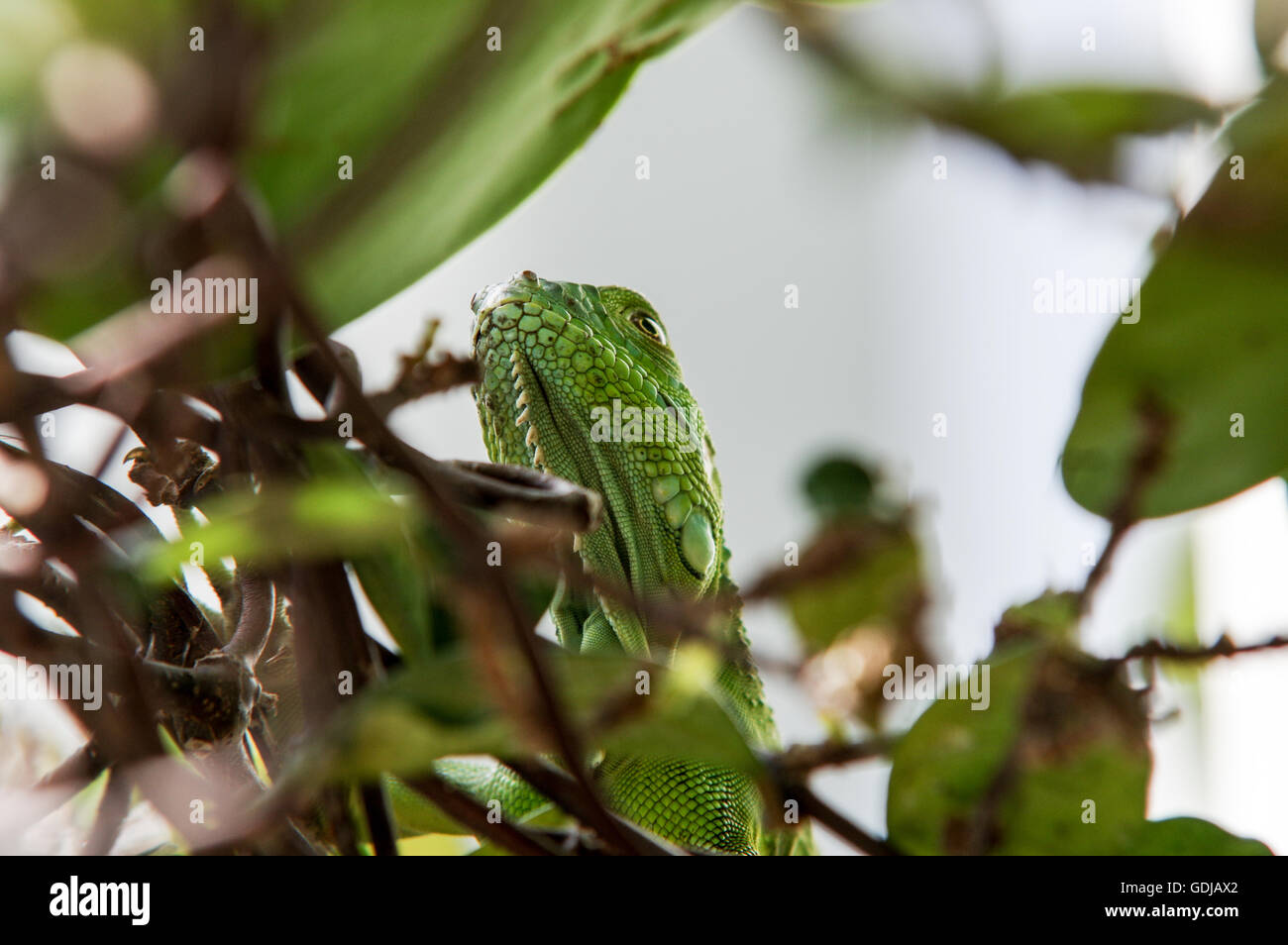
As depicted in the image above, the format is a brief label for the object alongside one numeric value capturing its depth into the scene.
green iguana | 0.51
